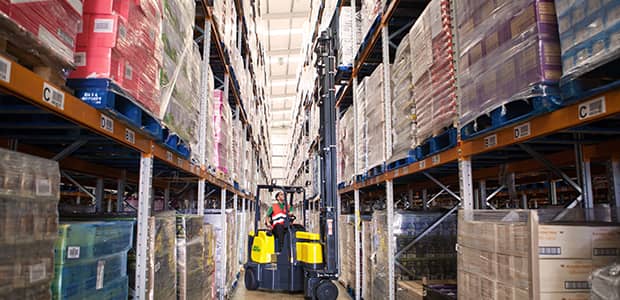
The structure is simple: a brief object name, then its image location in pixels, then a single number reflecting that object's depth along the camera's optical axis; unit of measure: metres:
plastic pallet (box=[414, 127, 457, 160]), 3.10
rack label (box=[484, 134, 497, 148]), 2.54
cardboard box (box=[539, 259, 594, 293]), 2.01
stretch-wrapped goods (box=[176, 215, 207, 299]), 3.64
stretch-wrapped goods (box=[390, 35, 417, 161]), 4.01
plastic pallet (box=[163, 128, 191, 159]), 3.11
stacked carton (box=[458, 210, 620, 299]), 2.00
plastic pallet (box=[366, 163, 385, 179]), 4.91
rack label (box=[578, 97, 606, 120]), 1.74
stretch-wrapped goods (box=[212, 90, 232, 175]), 5.52
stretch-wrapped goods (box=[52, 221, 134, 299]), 1.78
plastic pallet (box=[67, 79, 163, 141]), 1.99
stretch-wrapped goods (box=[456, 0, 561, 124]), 2.05
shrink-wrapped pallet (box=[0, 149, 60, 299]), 1.35
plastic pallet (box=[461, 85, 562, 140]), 1.99
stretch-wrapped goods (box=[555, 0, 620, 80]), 1.59
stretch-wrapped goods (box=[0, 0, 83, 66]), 1.43
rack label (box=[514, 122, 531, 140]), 2.22
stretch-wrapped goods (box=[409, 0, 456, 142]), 3.17
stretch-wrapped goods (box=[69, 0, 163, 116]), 2.05
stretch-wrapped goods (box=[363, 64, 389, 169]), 4.86
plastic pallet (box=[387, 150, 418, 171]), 3.93
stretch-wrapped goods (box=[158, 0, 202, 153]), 3.04
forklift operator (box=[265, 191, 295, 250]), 7.46
